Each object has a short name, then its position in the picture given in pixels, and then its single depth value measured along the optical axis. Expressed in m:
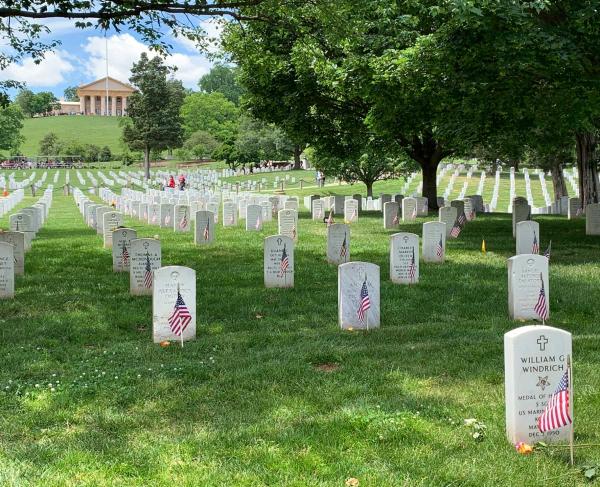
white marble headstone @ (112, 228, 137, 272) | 13.20
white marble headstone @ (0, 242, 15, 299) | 10.68
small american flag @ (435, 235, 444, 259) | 14.13
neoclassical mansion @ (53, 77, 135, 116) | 178.25
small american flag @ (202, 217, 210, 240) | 17.77
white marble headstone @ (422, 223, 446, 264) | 14.05
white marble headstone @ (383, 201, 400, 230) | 21.73
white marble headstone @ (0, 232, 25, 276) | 12.97
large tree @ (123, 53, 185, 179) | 78.44
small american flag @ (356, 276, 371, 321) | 8.84
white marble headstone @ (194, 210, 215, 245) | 17.73
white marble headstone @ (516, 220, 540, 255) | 13.75
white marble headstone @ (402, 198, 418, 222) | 24.30
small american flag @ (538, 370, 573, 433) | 4.79
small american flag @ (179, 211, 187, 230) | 21.31
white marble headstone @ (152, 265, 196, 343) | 8.30
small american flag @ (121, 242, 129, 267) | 13.27
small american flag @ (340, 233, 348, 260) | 14.06
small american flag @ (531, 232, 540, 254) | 13.84
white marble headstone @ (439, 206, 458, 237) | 18.69
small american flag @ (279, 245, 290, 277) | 11.58
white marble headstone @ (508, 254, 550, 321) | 9.11
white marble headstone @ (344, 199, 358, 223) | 24.36
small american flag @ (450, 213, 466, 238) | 18.34
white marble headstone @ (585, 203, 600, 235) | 18.72
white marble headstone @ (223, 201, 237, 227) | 23.19
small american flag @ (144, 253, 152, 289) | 11.02
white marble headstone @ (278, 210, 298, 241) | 17.50
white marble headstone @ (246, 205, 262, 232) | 21.34
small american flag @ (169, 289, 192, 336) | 8.30
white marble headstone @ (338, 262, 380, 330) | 8.84
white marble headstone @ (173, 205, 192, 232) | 21.28
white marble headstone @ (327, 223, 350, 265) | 14.06
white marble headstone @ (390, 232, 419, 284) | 11.61
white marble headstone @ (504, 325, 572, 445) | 4.91
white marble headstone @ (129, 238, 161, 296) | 10.98
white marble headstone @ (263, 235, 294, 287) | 11.58
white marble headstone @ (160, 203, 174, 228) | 23.03
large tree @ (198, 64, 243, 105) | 181.25
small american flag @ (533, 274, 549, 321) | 9.13
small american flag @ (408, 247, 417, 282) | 11.71
